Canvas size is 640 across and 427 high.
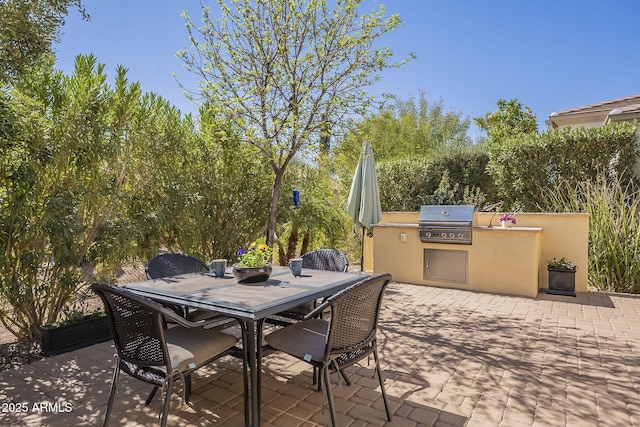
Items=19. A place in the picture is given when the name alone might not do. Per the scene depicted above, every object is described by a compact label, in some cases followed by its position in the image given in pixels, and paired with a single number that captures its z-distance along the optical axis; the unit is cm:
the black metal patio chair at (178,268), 317
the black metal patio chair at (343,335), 213
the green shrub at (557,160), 730
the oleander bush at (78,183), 326
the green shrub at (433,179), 941
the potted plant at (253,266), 284
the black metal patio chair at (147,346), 200
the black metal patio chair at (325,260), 370
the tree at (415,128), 1759
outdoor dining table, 217
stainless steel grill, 628
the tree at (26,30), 290
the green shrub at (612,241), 594
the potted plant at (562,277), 584
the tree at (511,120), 1608
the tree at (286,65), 552
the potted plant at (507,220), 634
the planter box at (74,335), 351
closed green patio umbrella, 710
